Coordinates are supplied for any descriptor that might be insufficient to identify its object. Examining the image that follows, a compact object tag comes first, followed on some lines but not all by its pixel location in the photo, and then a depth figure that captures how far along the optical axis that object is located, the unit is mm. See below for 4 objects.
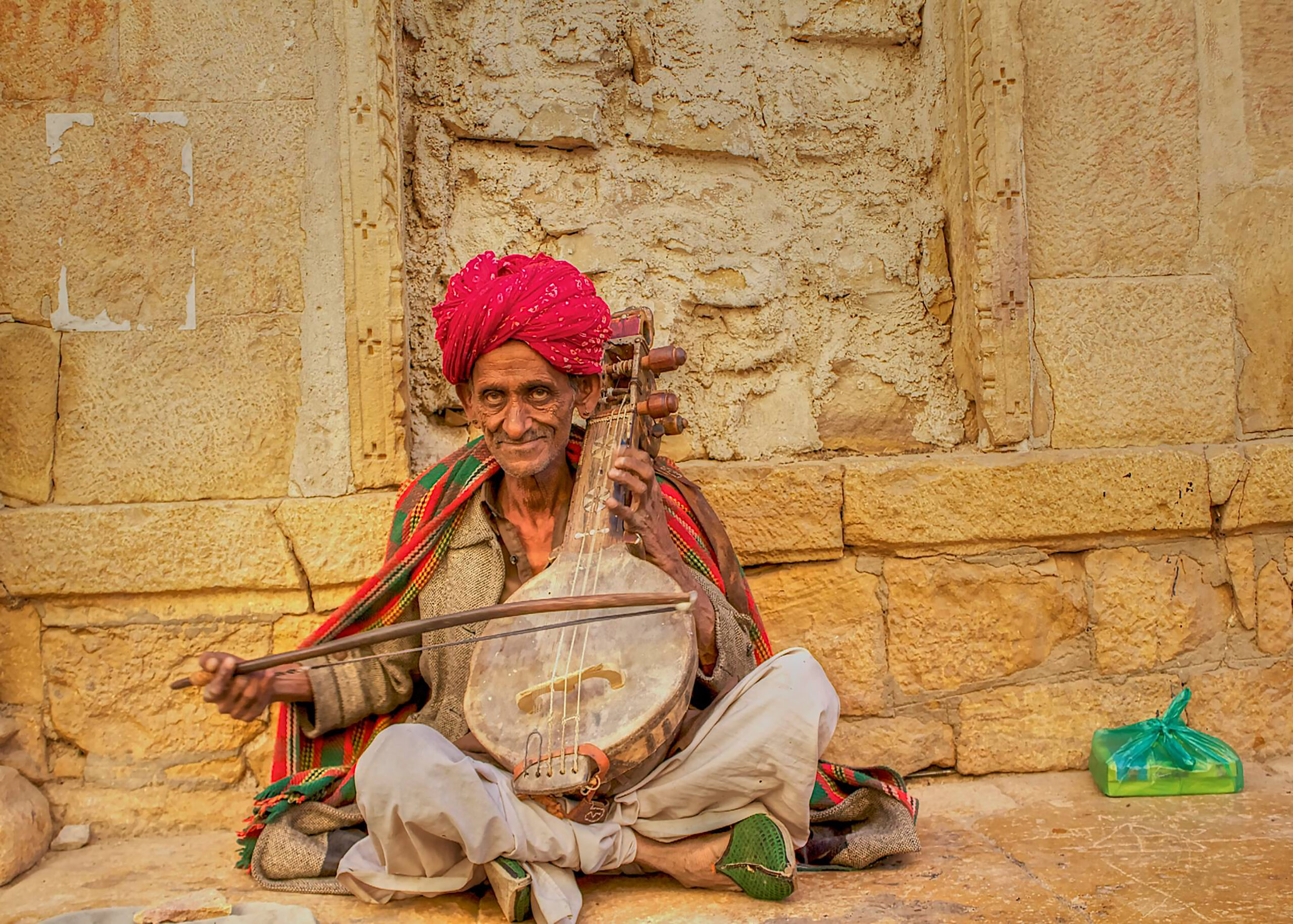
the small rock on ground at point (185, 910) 2311
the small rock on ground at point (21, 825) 2795
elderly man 2277
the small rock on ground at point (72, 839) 3016
